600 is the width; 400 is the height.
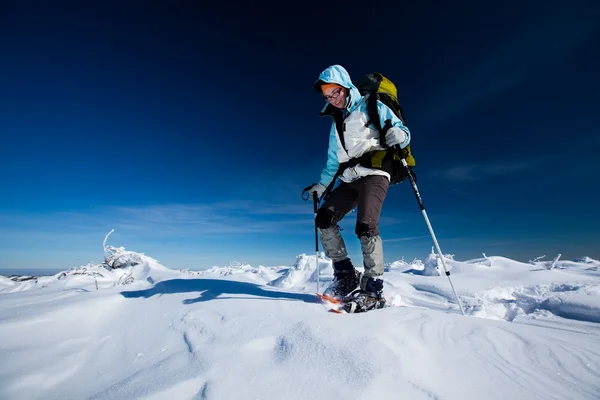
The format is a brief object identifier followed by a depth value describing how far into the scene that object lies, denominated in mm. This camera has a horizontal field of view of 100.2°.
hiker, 2982
